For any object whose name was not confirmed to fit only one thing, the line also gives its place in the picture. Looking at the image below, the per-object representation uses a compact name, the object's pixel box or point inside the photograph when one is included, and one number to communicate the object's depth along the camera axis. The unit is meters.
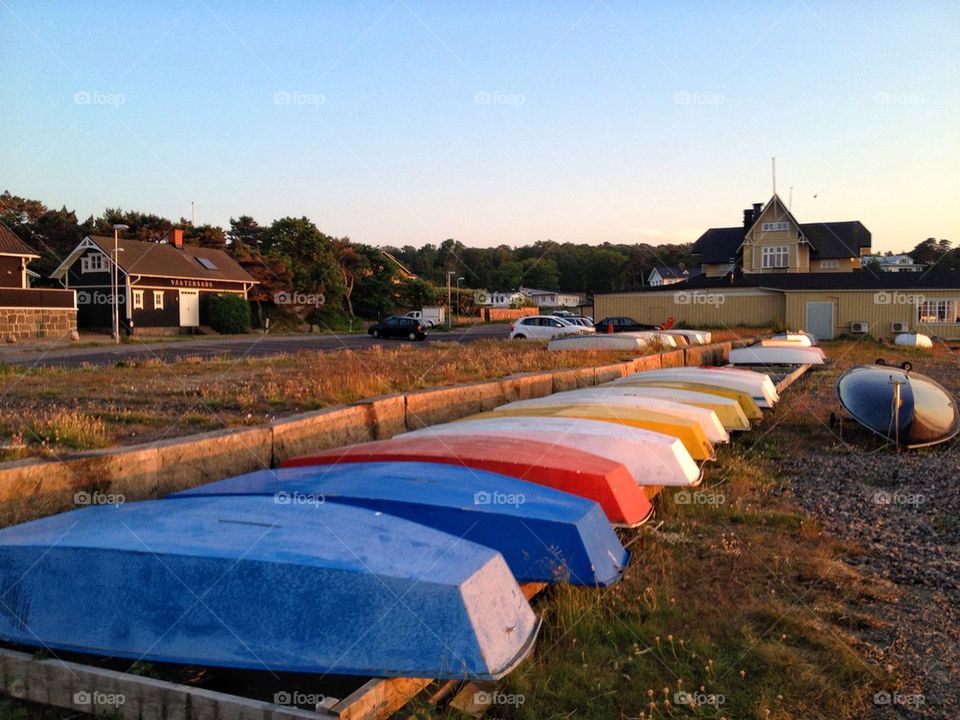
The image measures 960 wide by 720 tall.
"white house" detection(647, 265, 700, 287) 75.00
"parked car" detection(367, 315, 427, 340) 36.25
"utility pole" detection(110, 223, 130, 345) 30.37
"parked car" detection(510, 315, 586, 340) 31.27
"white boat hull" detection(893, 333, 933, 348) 30.64
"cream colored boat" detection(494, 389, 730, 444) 9.23
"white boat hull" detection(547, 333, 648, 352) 22.55
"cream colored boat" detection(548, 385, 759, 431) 10.47
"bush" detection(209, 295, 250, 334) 41.59
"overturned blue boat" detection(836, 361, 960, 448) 10.89
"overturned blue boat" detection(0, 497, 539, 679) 3.52
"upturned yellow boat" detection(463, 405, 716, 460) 8.34
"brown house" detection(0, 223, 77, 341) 32.06
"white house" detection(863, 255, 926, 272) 103.22
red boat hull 5.79
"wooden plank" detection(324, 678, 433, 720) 3.13
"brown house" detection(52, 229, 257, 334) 38.03
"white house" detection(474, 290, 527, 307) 67.92
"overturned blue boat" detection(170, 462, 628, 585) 4.69
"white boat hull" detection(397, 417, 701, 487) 6.90
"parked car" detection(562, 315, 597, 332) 34.78
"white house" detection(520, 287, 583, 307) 95.38
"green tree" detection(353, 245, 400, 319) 55.53
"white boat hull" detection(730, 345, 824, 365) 21.39
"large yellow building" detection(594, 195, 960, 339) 35.28
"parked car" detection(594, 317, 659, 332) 33.75
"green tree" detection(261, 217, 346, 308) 49.44
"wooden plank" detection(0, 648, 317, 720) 3.17
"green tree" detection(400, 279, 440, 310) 59.31
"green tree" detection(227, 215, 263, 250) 71.25
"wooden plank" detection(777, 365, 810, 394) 16.97
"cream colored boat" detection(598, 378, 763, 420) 11.64
